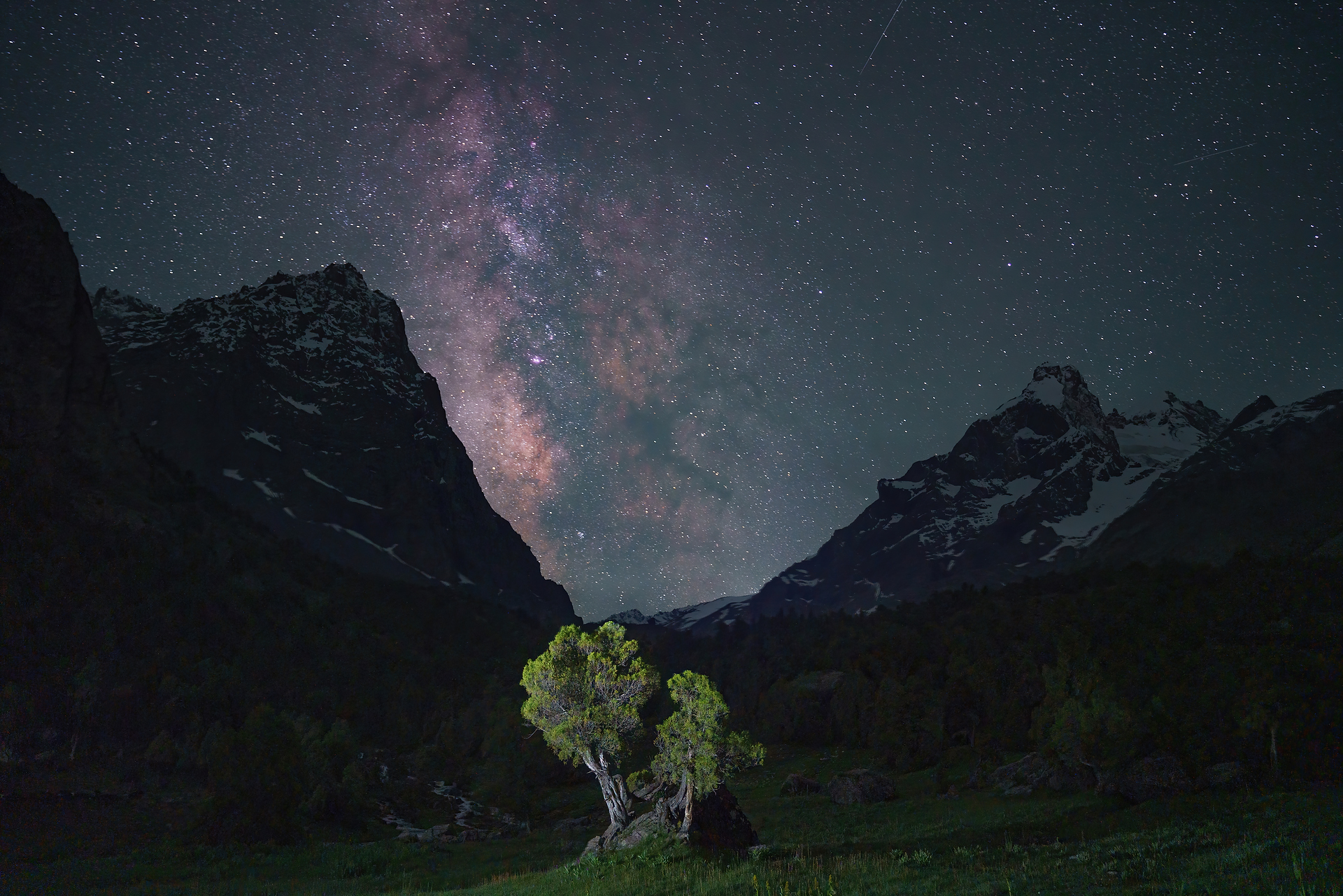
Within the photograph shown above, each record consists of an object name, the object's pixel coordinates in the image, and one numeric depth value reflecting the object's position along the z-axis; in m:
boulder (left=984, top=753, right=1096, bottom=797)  59.00
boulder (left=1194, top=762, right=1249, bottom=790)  51.44
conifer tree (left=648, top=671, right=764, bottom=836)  35.06
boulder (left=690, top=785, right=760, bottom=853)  34.31
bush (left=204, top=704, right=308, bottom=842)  58.47
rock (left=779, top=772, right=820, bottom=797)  79.00
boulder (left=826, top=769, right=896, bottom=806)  68.69
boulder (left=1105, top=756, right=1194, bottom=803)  51.50
